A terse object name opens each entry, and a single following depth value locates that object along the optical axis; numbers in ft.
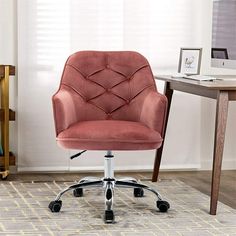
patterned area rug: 13.04
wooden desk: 14.16
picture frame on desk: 17.05
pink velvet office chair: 13.90
